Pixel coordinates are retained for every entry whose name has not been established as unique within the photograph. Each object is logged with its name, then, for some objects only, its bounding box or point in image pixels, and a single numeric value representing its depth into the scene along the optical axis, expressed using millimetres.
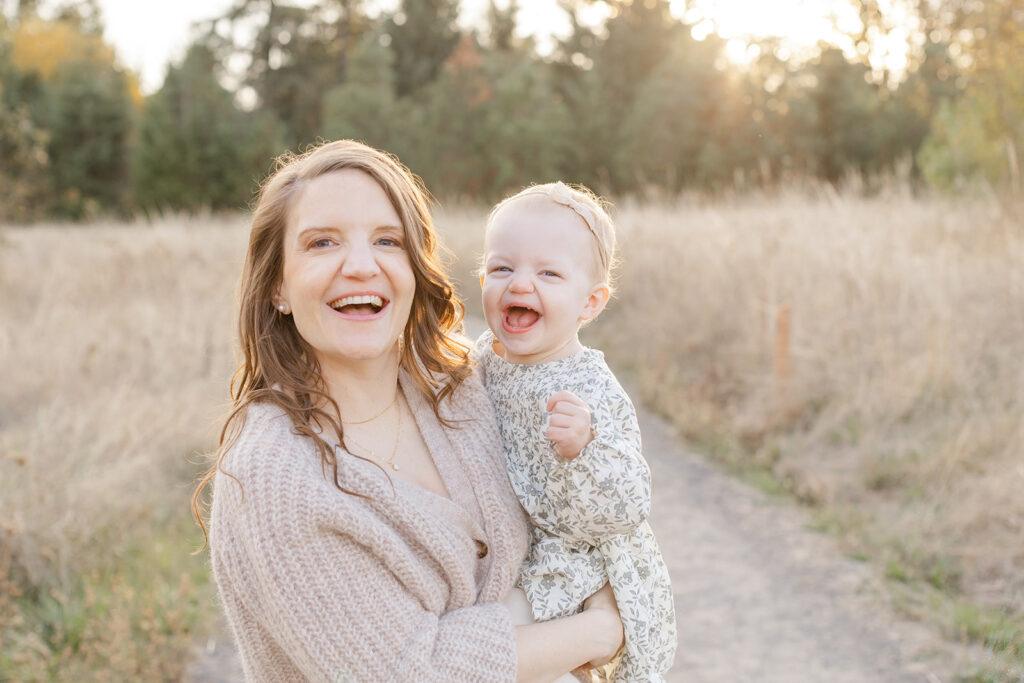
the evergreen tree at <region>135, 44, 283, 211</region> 25188
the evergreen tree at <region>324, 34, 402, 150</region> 22078
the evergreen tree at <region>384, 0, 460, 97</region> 28469
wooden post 6379
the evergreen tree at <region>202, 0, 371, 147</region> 30258
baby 1749
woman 1519
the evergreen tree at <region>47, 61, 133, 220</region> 26812
